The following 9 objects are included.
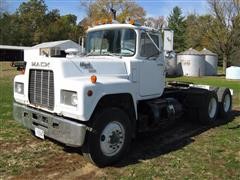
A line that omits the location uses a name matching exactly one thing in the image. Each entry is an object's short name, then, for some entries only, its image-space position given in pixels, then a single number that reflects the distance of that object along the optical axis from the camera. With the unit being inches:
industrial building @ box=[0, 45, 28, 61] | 1511.8
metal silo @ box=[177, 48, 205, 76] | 919.4
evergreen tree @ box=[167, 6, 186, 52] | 1686.5
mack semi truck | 139.6
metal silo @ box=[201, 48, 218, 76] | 1000.4
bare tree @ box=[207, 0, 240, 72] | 1121.3
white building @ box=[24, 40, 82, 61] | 1144.6
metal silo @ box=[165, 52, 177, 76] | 833.6
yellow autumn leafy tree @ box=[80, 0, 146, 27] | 1483.9
